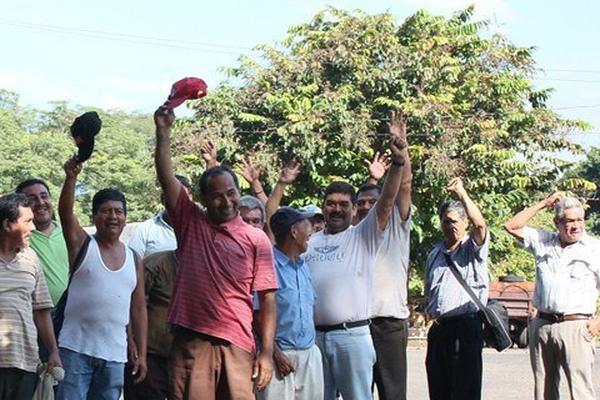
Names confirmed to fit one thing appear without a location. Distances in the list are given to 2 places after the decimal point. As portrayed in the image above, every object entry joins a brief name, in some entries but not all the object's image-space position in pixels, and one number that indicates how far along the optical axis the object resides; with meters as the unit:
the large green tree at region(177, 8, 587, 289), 29.47
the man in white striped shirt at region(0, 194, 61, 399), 7.00
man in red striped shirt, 6.22
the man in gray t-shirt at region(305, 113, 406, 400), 8.12
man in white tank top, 7.55
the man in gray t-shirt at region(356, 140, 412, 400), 8.77
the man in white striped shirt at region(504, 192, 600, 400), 9.76
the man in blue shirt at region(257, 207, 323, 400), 7.50
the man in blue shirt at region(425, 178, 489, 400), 9.53
